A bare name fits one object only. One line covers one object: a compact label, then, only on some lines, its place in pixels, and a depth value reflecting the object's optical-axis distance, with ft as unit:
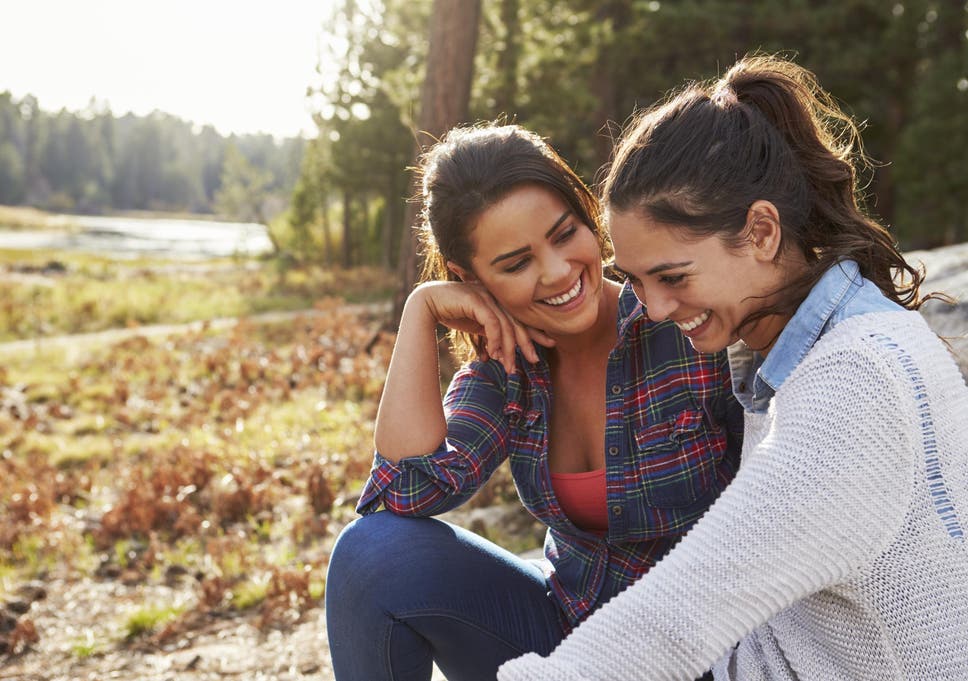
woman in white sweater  4.20
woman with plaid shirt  6.81
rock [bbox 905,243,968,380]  9.64
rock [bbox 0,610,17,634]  13.16
